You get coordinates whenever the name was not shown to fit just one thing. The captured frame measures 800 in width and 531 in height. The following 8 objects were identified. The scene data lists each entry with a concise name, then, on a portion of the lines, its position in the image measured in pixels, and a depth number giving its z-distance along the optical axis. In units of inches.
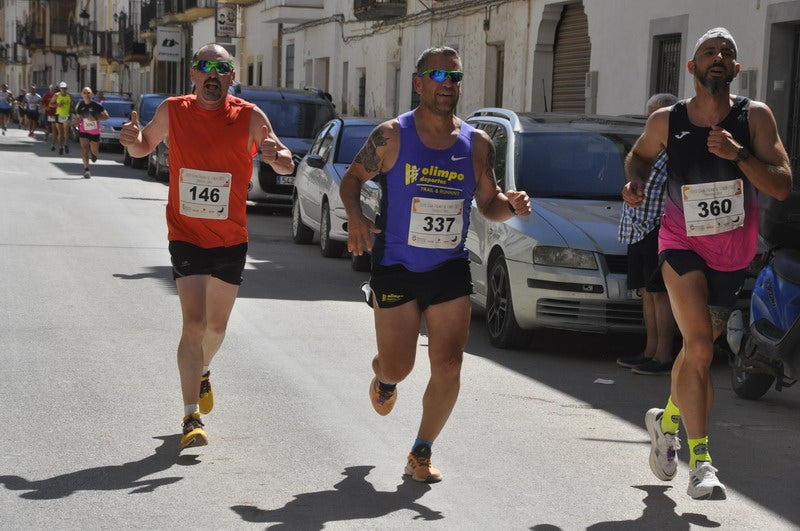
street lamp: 5799.9
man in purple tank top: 404.2
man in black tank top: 399.7
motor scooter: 510.1
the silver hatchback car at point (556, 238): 646.4
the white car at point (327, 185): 1037.4
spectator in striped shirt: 621.2
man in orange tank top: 444.0
